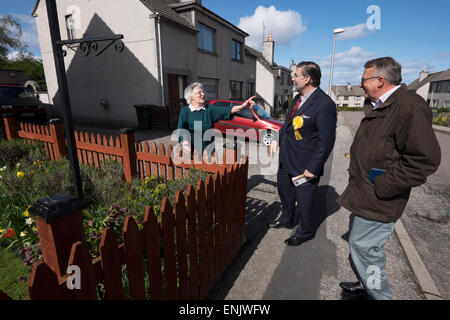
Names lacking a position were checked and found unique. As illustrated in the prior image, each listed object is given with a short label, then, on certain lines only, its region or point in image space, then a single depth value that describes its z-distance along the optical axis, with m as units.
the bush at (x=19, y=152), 4.31
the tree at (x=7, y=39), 22.59
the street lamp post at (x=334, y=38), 13.93
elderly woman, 3.20
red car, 8.88
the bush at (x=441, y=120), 18.59
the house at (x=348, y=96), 74.21
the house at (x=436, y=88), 38.86
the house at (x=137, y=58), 10.91
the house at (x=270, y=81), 24.19
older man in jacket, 1.54
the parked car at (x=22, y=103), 10.29
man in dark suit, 2.53
